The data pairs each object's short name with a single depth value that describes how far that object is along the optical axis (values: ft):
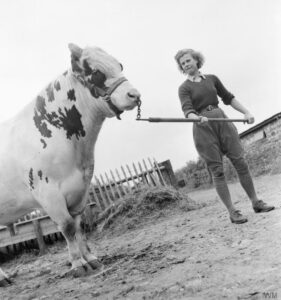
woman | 13.21
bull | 11.91
